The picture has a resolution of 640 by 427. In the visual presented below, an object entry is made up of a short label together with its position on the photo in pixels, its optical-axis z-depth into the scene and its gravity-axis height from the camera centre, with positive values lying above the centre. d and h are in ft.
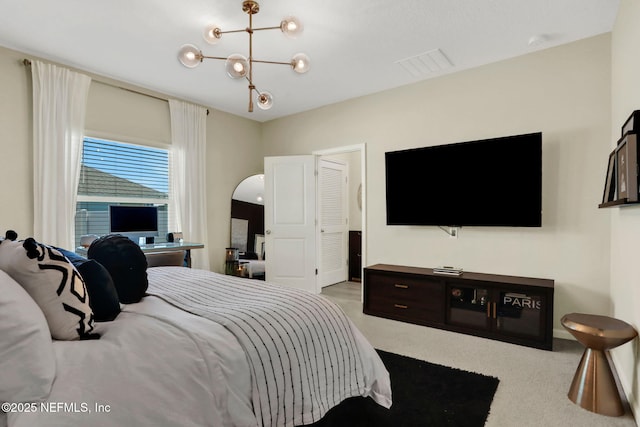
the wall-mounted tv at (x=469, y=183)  10.25 +1.01
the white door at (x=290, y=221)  15.92 -0.38
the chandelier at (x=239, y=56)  7.39 +3.65
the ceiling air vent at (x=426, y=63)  10.88 +5.09
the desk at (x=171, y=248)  11.21 -1.23
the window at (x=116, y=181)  12.30 +1.26
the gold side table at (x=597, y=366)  6.22 -2.98
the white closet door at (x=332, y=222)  17.53 -0.49
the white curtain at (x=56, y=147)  10.75 +2.20
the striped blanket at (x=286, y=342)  4.37 -1.89
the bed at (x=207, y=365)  3.11 -1.72
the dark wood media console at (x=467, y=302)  9.49 -2.84
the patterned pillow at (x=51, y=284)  3.75 -0.81
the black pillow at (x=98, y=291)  4.63 -1.09
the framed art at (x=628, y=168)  5.78 +0.81
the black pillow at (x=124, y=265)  5.60 -0.87
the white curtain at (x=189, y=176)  14.52 +1.64
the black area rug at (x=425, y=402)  5.97 -3.71
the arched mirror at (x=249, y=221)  16.92 -0.42
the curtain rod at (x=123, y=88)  10.56 +4.77
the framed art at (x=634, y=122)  5.88 +1.63
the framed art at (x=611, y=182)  7.65 +0.73
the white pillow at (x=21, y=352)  2.87 -1.25
